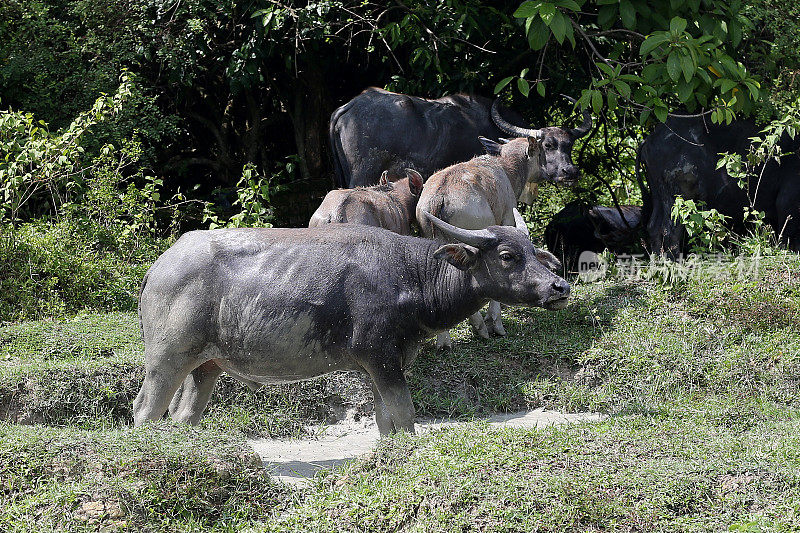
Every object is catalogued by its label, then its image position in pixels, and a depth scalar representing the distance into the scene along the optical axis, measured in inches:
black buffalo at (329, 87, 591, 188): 832.9
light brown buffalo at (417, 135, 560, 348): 675.4
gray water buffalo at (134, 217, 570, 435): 477.4
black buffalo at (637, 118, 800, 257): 823.7
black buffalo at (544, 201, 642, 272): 931.3
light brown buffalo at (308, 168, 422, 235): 638.5
